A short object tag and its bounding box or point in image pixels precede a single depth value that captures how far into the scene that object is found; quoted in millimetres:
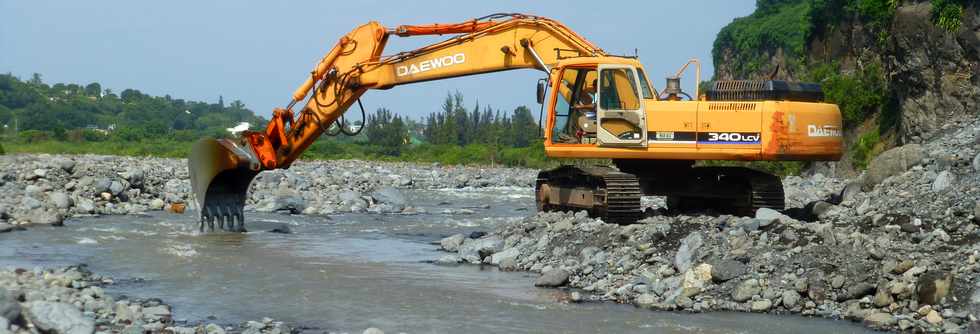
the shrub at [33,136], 66688
